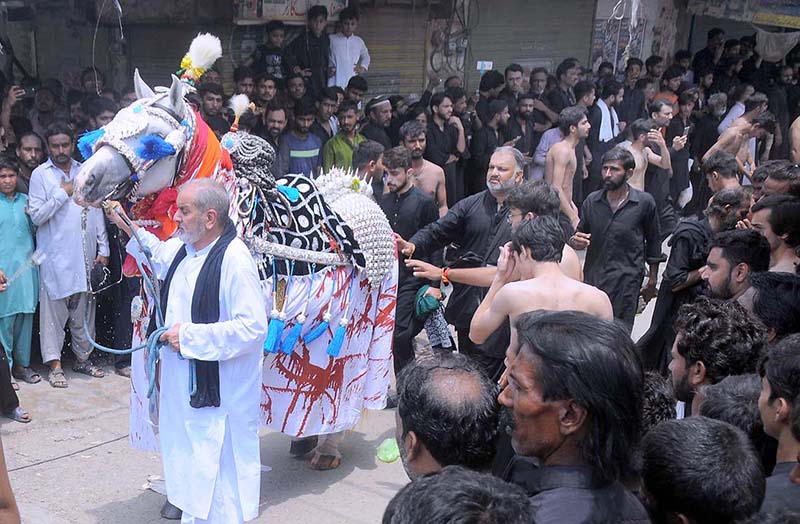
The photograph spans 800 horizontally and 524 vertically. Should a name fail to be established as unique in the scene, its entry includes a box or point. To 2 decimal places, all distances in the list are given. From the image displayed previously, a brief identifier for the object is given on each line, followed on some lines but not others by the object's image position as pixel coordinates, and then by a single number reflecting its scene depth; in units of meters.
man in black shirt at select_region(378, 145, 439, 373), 6.00
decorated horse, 4.47
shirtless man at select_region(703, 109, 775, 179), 9.09
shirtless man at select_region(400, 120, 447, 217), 7.16
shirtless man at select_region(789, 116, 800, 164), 8.70
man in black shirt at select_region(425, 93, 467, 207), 9.71
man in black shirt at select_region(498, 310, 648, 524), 2.09
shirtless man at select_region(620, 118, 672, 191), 8.78
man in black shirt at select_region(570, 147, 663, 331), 6.27
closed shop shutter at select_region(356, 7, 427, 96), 10.88
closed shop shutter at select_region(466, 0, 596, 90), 12.20
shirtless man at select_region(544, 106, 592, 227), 8.73
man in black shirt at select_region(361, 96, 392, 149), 9.13
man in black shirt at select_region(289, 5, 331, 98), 9.59
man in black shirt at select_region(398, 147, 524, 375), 5.46
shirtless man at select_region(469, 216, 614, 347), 3.90
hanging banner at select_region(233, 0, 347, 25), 9.12
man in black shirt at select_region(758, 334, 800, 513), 2.52
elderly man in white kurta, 4.00
